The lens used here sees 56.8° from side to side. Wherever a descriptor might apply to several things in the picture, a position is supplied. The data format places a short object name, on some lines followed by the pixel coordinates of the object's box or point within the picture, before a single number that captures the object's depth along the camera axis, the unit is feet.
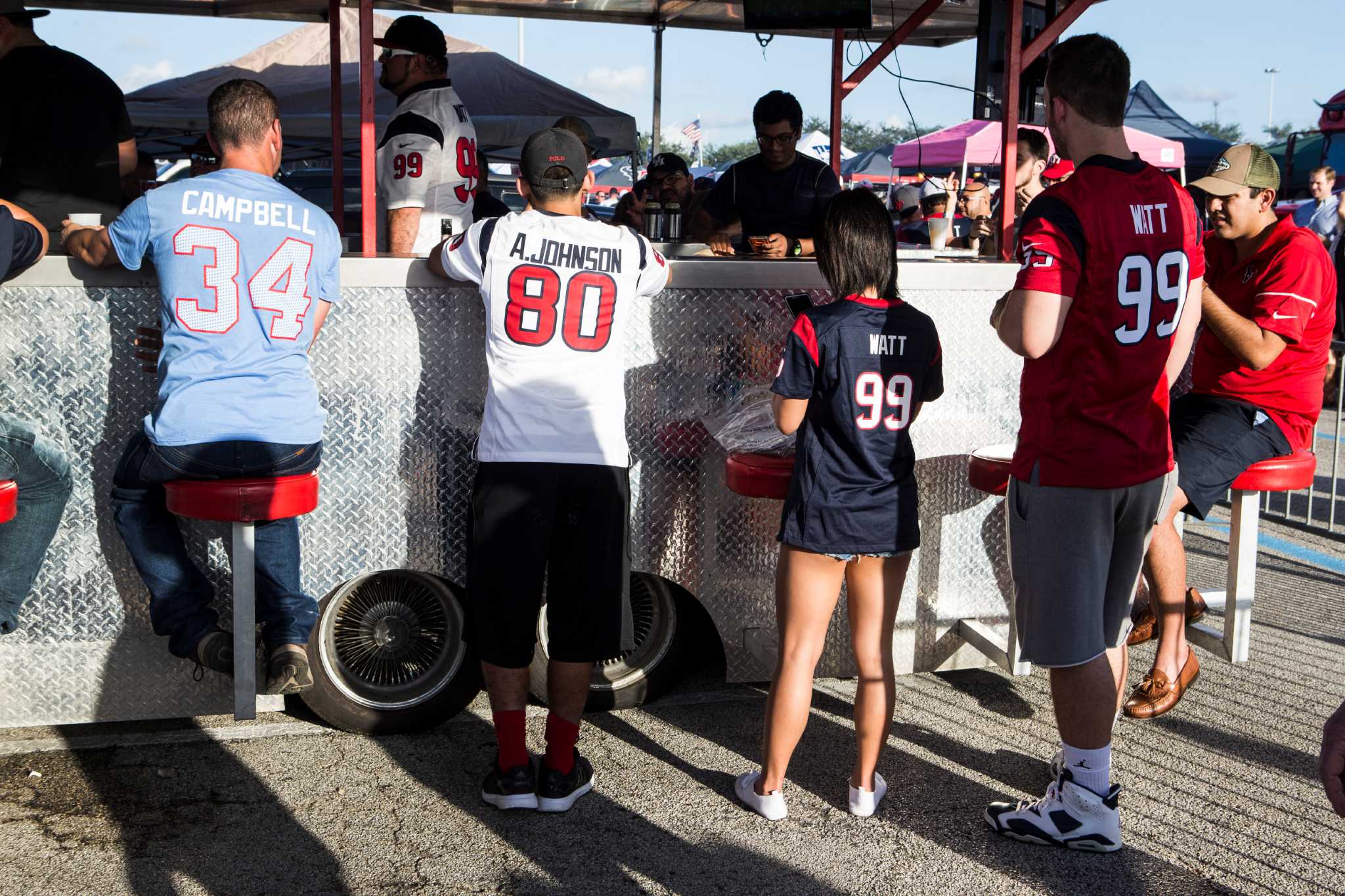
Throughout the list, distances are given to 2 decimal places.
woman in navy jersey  10.99
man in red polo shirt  13.91
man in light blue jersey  11.47
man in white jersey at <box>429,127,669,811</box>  11.54
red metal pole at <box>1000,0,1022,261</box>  15.28
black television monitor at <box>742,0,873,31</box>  20.06
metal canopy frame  15.29
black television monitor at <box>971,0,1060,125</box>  21.56
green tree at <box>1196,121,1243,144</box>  334.81
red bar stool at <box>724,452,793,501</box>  12.37
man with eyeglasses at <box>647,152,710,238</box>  22.33
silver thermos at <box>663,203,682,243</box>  18.34
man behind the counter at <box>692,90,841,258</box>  18.69
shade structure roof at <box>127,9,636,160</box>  39.19
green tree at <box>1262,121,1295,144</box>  320.17
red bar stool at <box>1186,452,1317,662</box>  14.16
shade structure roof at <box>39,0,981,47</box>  24.39
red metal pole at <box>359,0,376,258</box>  13.66
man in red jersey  10.24
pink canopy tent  65.77
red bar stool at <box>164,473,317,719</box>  11.51
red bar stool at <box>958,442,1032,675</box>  13.57
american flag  108.47
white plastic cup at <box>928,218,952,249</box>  16.83
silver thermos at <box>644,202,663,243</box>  18.66
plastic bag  12.93
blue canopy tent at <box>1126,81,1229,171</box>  75.77
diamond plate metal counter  12.50
